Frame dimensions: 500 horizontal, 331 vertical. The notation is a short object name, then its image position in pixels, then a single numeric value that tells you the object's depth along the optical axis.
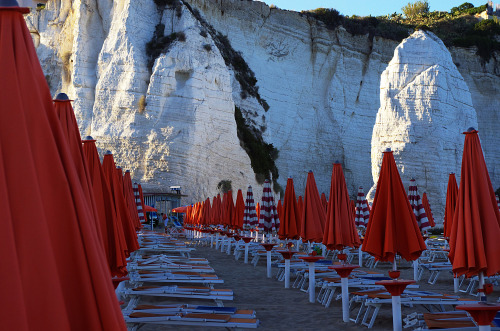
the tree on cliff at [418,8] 65.19
